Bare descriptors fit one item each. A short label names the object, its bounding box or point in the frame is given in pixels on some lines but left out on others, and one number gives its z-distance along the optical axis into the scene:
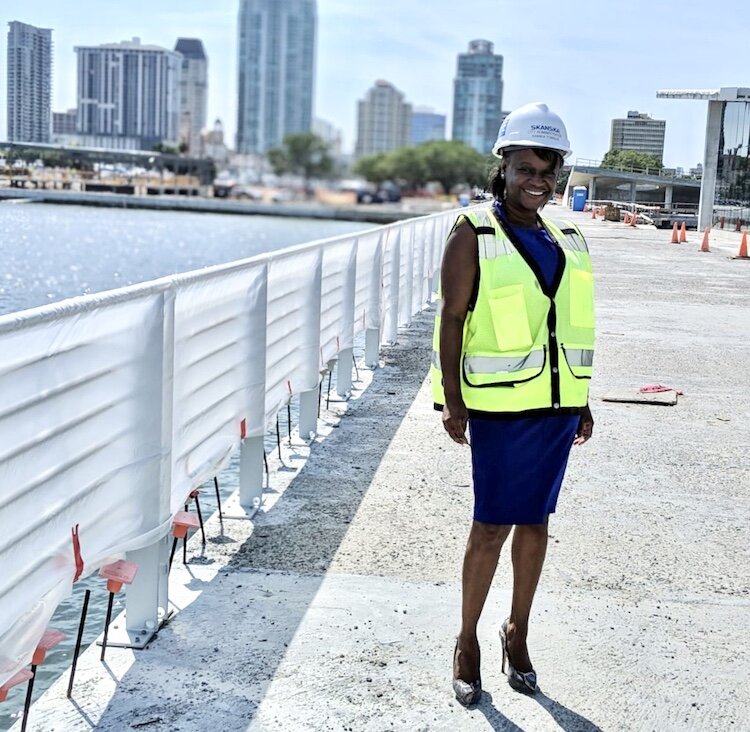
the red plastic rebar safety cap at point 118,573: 4.14
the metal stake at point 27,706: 3.56
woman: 3.88
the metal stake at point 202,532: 5.29
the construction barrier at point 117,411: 3.30
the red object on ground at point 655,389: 9.83
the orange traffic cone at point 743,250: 30.12
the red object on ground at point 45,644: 3.64
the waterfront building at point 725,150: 48.00
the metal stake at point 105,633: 4.17
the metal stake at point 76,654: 3.90
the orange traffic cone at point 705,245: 32.53
